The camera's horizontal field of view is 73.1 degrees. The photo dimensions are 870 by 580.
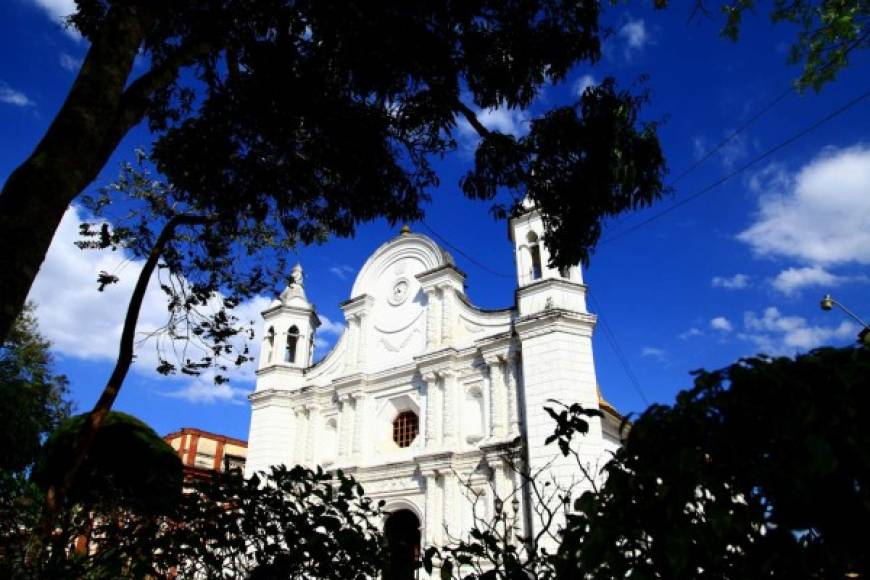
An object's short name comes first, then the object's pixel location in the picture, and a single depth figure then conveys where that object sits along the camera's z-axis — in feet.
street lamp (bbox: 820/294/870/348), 46.65
